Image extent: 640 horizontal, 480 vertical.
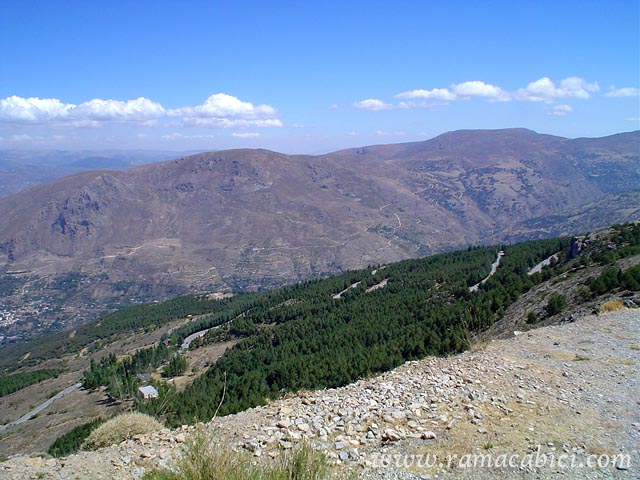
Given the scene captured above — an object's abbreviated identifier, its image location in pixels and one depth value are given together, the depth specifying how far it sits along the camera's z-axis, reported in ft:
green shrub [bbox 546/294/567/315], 70.83
